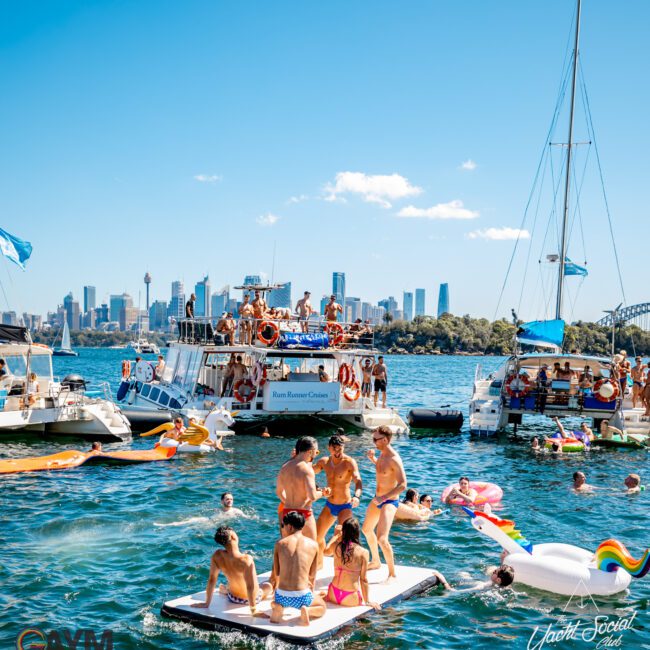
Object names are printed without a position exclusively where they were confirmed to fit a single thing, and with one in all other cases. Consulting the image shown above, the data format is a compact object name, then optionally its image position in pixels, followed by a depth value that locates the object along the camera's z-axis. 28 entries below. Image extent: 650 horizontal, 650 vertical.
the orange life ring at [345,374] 26.36
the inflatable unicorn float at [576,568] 10.98
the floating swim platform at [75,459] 19.03
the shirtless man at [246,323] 26.50
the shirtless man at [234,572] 9.22
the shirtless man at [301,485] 9.81
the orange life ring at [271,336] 25.53
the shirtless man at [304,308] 27.80
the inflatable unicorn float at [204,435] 22.12
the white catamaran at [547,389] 25.95
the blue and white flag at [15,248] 25.52
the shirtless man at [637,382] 28.53
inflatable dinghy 29.02
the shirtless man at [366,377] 27.87
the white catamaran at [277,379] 25.31
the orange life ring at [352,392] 26.27
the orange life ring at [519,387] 26.67
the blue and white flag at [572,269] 33.69
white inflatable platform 8.75
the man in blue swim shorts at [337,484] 10.28
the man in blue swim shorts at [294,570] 8.77
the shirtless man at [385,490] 10.26
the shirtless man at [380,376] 28.02
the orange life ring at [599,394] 25.78
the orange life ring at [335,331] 26.73
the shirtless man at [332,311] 28.08
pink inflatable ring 16.33
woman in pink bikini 9.11
